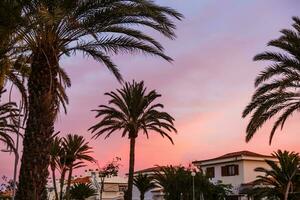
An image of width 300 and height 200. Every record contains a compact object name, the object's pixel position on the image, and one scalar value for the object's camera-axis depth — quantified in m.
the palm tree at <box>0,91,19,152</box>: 29.77
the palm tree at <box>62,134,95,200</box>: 56.12
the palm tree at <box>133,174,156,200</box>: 58.03
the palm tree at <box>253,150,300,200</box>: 38.47
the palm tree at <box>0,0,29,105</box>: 15.53
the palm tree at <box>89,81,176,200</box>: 43.59
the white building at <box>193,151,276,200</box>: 57.47
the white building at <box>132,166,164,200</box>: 69.80
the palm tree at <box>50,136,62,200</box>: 53.61
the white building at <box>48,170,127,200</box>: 88.19
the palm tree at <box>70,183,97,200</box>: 67.50
